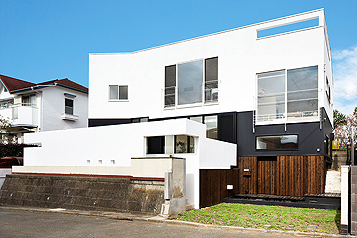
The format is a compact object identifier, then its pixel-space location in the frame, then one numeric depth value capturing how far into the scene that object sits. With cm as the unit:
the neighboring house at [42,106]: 2509
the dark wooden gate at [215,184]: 1207
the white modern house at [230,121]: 1301
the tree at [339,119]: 3612
